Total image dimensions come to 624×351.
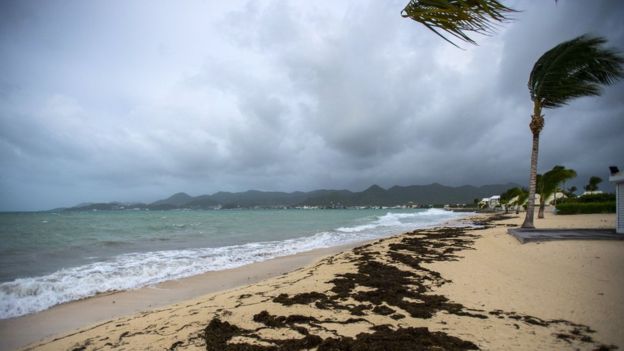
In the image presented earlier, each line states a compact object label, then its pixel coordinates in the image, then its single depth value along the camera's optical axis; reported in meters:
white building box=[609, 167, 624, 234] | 10.72
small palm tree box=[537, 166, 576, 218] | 27.76
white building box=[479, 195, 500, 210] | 81.69
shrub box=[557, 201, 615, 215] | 27.00
